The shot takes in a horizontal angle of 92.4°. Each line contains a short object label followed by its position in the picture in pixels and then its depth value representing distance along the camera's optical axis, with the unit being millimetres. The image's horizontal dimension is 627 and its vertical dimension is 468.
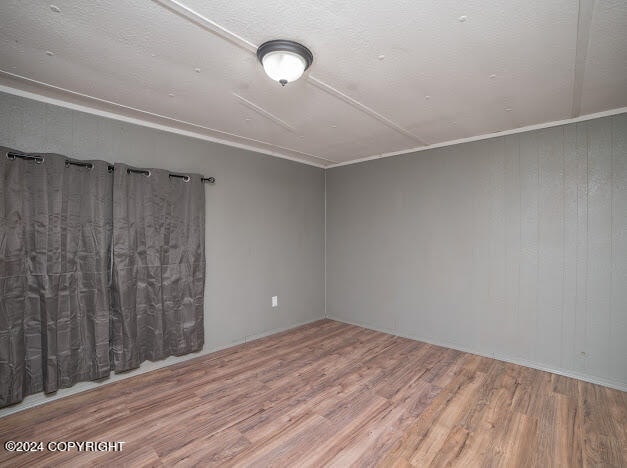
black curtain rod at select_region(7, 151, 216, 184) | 2162
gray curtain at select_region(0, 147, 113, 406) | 2146
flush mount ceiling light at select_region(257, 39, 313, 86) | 1655
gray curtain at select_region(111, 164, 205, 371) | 2641
